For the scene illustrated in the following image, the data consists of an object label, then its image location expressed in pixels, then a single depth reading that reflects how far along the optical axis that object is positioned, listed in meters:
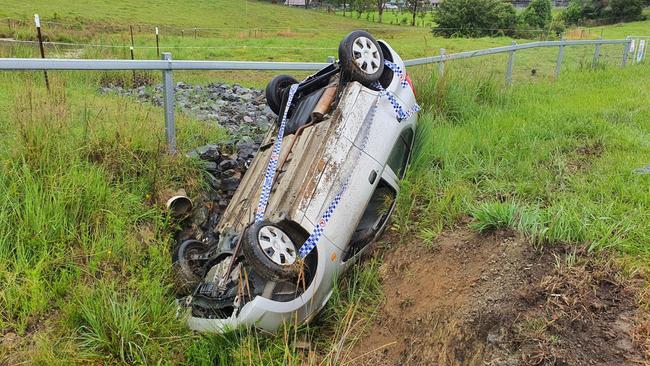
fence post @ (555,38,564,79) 10.97
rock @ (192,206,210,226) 4.47
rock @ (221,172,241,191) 4.91
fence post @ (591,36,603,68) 11.61
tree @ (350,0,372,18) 81.38
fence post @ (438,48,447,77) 6.63
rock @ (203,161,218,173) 4.81
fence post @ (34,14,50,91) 8.01
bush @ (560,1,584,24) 55.59
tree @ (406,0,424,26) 81.82
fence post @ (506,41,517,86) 8.80
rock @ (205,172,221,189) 4.77
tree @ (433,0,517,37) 51.41
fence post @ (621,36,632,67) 13.15
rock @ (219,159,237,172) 4.97
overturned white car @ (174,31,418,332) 3.23
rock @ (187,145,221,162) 4.82
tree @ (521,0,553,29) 51.56
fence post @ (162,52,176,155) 4.48
